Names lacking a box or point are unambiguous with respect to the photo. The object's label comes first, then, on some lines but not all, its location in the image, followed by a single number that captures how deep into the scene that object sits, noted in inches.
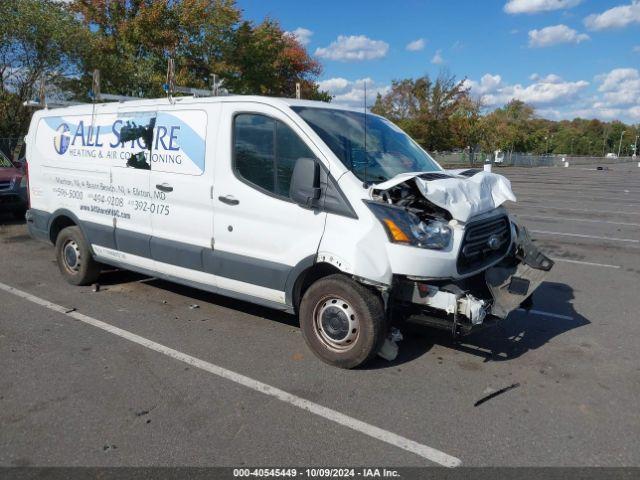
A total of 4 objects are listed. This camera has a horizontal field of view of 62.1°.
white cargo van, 162.6
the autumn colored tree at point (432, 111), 1845.5
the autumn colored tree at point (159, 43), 810.8
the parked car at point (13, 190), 445.7
